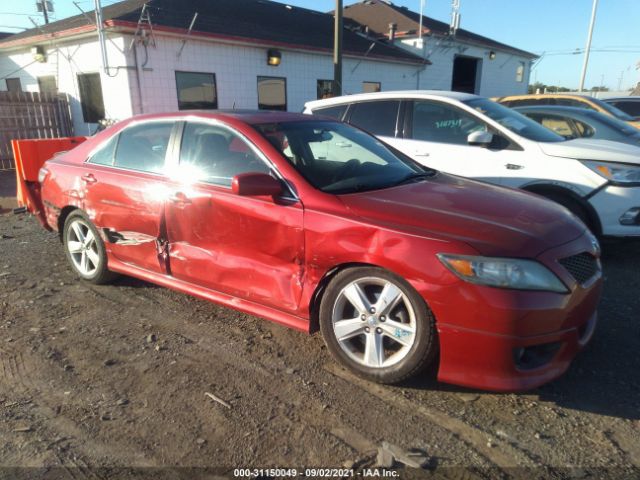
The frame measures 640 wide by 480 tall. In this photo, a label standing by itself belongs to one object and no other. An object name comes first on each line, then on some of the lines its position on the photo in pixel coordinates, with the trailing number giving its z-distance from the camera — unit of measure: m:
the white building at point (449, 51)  21.38
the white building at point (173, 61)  11.45
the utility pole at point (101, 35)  10.32
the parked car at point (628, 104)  11.30
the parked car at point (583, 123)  6.75
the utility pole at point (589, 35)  28.49
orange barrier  5.96
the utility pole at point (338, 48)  11.13
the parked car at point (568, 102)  9.07
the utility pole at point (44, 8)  18.44
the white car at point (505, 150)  4.61
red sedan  2.44
